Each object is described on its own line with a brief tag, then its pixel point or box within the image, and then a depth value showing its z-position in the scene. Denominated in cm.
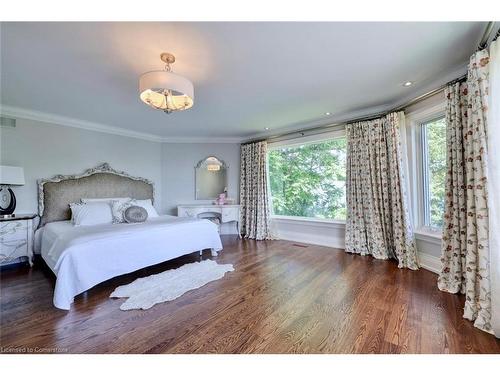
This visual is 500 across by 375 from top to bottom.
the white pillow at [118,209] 343
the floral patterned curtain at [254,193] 472
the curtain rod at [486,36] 166
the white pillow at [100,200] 372
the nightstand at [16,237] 283
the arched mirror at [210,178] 523
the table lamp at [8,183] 290
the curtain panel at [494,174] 156
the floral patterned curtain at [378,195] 297
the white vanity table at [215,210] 479
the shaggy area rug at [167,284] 209
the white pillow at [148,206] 394
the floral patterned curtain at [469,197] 171
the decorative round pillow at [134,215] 332
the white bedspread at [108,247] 204
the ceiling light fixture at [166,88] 185
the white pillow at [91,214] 314
